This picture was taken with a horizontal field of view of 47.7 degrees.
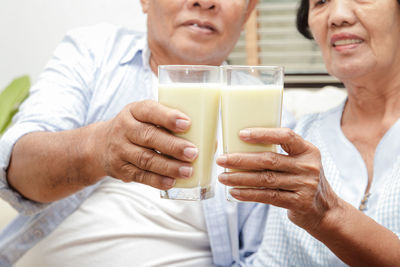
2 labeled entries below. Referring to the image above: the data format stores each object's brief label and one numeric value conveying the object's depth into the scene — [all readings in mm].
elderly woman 1012
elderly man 1396
